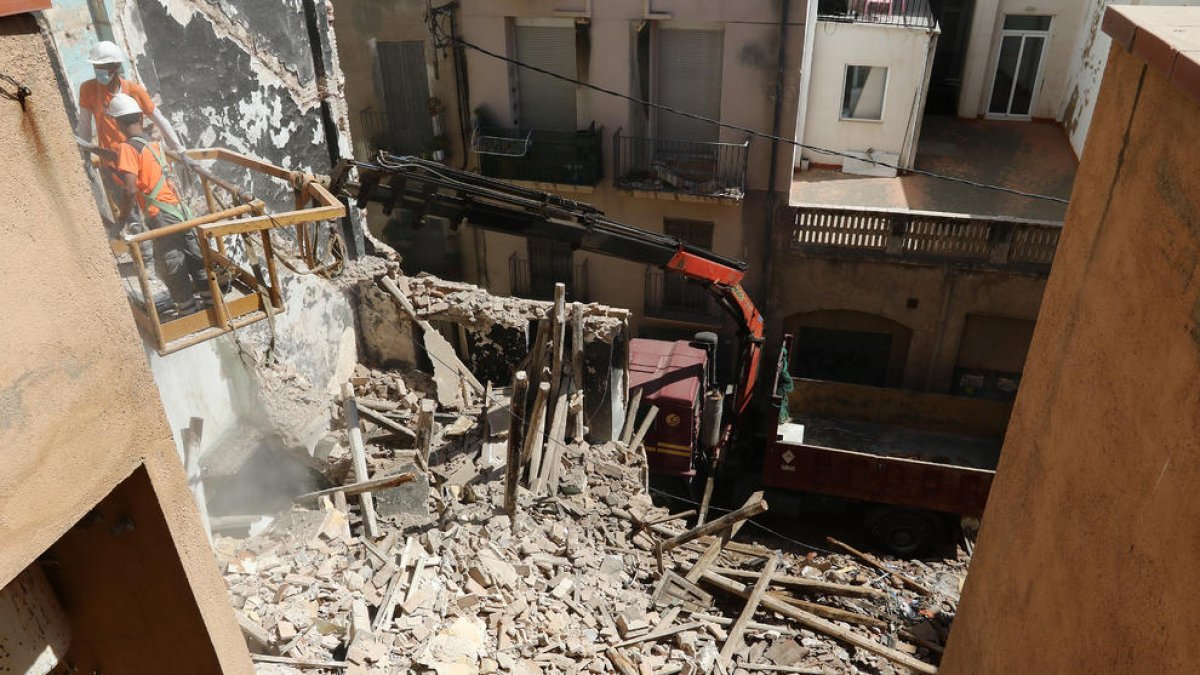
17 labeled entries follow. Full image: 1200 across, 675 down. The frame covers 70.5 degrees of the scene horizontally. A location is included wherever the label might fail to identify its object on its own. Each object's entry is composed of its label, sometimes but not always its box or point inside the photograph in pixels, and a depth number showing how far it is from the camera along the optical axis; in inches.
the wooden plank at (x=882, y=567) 512.8
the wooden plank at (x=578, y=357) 503.5
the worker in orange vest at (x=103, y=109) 304.5
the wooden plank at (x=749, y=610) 423.5
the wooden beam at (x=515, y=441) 420.5
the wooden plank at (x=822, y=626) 426.6
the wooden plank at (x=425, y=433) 465.1
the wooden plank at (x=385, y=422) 498.9
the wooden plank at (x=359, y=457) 429.1
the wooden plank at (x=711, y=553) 470.0
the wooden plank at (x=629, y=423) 575.2
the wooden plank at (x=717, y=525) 448.5
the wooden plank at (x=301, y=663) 330.3
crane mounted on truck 471.5
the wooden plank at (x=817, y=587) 485.7
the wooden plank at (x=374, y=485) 426.6
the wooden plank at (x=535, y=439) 470.6
